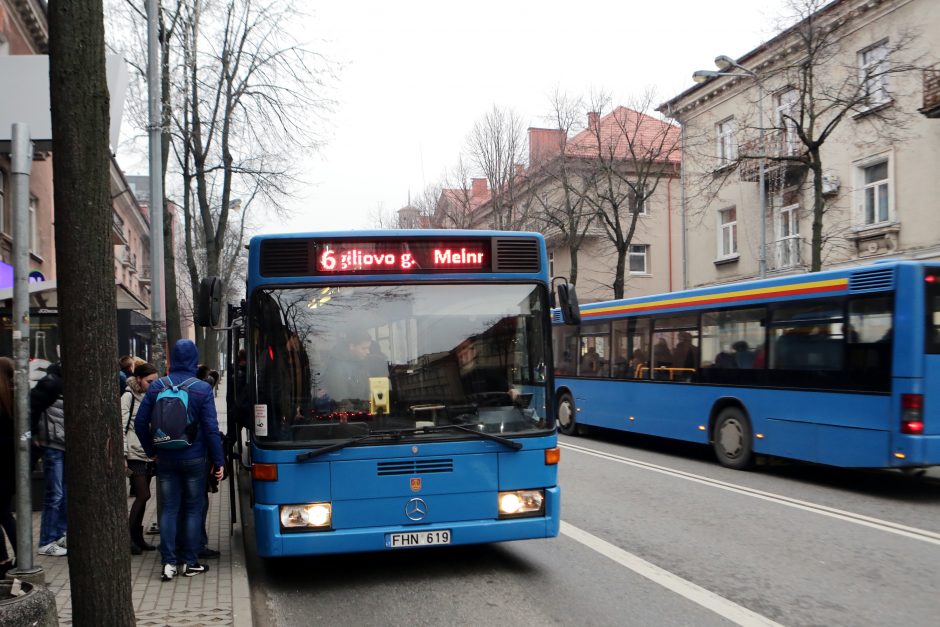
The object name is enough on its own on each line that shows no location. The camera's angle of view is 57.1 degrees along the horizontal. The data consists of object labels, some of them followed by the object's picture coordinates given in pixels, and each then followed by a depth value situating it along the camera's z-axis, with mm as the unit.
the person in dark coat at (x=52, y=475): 7109
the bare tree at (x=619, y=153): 29047
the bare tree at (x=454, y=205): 37719
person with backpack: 6453
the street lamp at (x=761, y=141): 20734
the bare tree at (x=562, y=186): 30391
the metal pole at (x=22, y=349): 4613
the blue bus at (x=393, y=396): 6160
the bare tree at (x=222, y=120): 19578
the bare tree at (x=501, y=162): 34375
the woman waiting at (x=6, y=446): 5859
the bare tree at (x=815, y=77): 17312
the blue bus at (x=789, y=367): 9703
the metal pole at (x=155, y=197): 12266
